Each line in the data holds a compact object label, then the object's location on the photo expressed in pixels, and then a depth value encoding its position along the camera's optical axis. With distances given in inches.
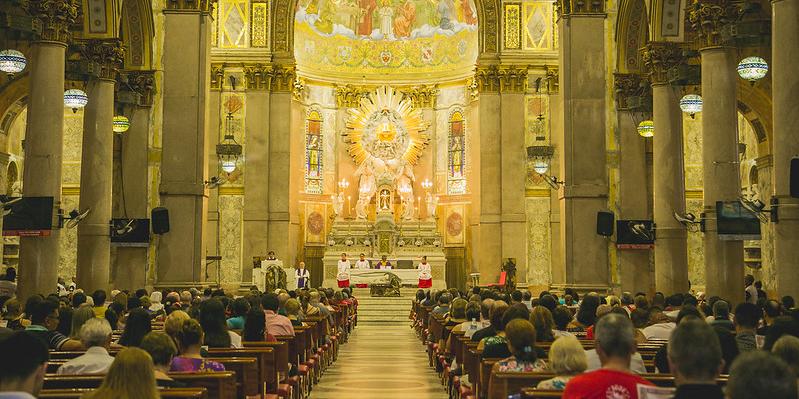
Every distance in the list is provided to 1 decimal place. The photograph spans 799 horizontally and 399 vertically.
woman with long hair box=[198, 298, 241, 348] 417.0
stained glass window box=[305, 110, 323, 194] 1815.9
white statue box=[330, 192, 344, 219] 1788.9
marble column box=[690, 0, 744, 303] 746.2
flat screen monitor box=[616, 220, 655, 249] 940.0
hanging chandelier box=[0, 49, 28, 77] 750.5
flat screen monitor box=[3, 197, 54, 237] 702.5
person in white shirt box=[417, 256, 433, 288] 1528.1
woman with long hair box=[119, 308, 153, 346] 351.3
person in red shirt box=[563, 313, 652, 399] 222.2
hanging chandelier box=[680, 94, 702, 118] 884.6
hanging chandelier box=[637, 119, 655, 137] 971.9
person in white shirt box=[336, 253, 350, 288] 1504.7
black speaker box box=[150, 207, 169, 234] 920.3
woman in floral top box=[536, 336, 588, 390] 276.7
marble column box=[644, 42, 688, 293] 898.1
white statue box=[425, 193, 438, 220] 1802.4
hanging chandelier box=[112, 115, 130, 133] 987.3
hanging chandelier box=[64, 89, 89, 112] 844.0
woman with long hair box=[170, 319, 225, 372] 338.0
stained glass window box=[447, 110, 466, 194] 1819.6
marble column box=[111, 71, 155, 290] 1018.7
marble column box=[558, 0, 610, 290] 998.4
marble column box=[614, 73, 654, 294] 1021.8
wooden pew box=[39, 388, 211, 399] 265.3
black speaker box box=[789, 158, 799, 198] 556.1
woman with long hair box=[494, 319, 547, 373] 336.2
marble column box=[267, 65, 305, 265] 1432.1
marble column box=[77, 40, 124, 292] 898.1
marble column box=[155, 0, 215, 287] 936.9
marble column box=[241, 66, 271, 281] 1423.5
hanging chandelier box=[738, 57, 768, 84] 775.7
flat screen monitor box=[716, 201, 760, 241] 716.7
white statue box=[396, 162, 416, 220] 1814.7
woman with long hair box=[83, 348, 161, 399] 199.5
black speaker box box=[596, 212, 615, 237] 976.3
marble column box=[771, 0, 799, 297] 589.0
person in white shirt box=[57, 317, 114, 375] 328.5
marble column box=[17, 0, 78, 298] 714.8
